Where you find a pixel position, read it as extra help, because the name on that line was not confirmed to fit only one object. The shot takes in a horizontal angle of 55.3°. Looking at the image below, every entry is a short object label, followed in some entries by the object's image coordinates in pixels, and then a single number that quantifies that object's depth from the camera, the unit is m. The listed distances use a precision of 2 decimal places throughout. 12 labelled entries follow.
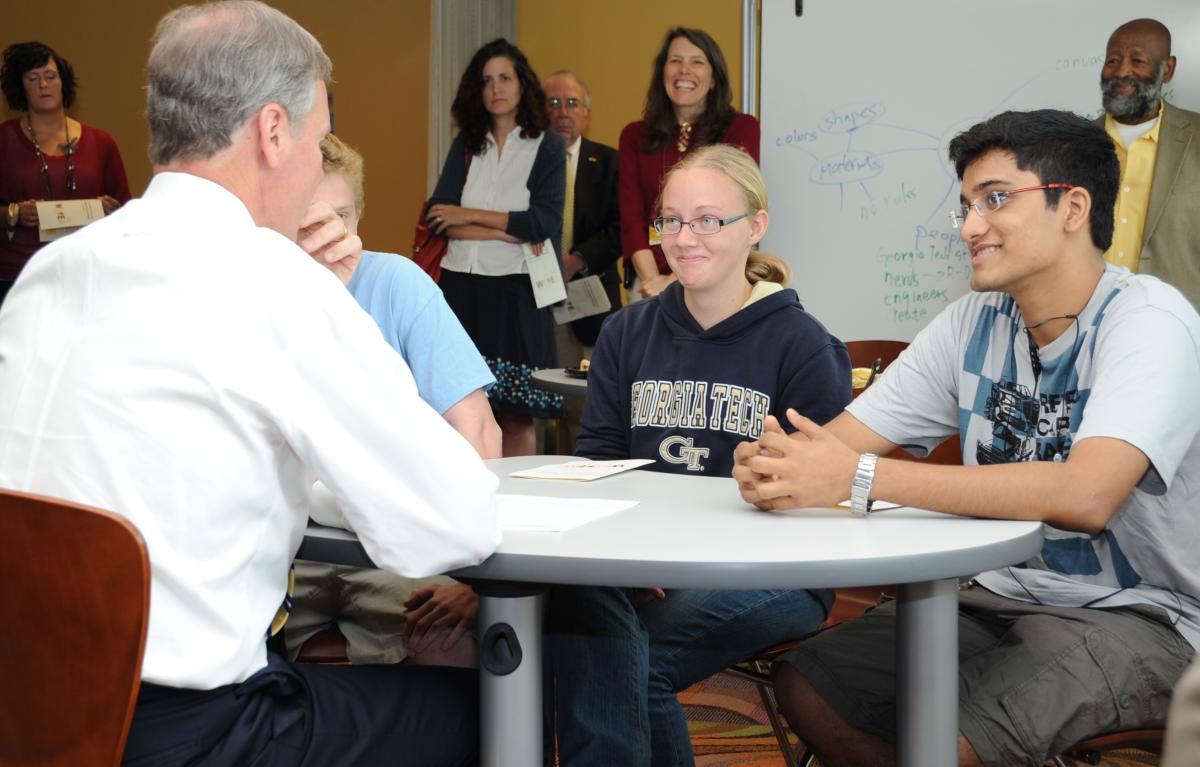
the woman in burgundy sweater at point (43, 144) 5.10
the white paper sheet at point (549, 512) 1.40
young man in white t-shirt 1.52
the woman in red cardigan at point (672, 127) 3.98
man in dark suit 4.68
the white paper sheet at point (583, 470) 1.83
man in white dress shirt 1.14
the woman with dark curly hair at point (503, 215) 4.29
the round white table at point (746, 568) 1.21
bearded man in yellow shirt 3.23
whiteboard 3.66
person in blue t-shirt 1.90
